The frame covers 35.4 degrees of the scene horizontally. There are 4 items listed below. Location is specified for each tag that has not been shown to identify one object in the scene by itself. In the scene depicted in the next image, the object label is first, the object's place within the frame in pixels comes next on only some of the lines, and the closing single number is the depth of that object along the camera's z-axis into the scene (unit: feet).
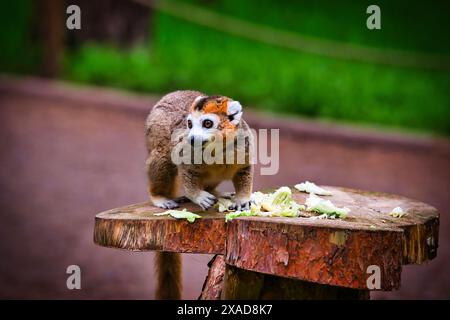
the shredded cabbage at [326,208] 12.62
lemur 12.91
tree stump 11.31
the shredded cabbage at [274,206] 12.39
